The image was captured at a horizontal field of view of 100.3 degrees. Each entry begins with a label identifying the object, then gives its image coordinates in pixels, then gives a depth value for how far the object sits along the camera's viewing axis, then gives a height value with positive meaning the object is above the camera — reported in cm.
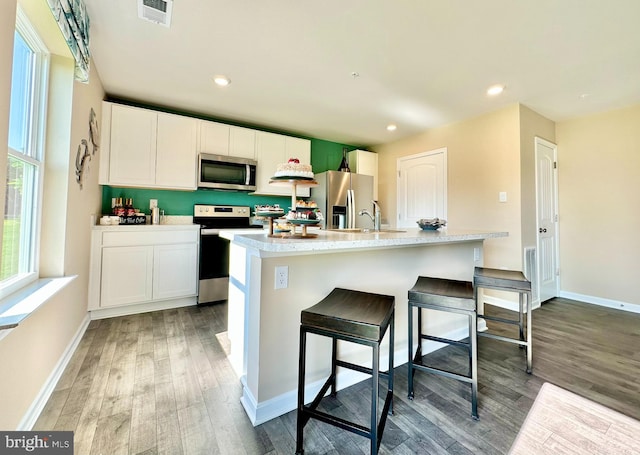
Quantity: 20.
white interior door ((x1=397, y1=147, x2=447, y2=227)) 401 +78
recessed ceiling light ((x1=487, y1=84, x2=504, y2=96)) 276 +156
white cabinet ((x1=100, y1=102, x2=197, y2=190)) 288 +96
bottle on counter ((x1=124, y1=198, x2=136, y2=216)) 308 +28
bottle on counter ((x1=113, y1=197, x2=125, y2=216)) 303 +25
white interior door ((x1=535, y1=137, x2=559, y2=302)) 343 +27
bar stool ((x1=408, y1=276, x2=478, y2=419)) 149 -40
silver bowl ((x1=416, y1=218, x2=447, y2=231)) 240 +10
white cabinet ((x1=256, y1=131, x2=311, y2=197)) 383 +119
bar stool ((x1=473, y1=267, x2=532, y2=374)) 188 -34
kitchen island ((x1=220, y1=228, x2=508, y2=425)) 143 -37
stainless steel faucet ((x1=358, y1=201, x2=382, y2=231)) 245 +16
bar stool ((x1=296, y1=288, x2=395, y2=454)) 112 -42
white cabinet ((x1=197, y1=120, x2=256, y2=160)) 341 +124
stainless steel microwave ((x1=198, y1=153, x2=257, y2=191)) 337 +80
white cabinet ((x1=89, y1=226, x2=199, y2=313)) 274 -37
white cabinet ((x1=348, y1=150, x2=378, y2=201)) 484 +132
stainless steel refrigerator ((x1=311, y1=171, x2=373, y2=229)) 422 +61
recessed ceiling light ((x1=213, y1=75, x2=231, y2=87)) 264 +154
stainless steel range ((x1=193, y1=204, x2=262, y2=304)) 323 -39
